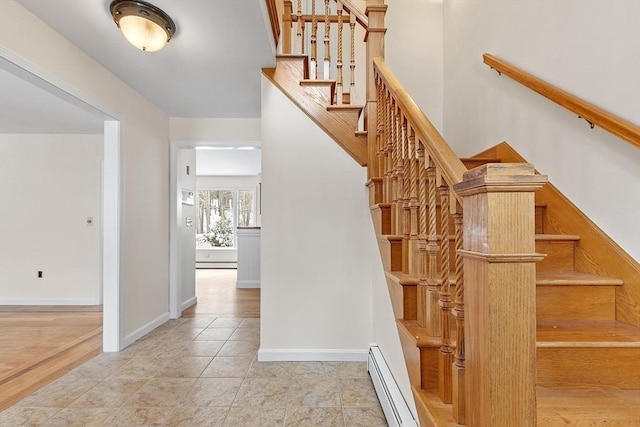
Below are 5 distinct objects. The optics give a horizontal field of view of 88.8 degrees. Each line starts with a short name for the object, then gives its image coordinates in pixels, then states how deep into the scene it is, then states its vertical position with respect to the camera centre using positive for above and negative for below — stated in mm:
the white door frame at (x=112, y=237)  2625 -155
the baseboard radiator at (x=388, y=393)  1404 -882
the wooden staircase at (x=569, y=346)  988 -449
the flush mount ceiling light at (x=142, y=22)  1735 +1082
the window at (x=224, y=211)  8703 +178
